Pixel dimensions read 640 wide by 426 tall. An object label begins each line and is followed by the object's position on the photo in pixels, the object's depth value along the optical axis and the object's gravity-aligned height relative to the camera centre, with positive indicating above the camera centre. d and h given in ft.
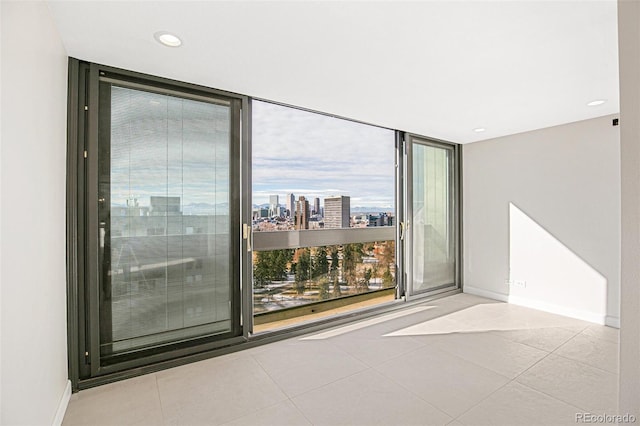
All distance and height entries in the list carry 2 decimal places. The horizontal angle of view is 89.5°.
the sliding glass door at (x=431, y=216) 15.05 -0.13
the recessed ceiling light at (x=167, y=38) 6.57 +3.69
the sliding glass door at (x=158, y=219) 8.00 -0.11
